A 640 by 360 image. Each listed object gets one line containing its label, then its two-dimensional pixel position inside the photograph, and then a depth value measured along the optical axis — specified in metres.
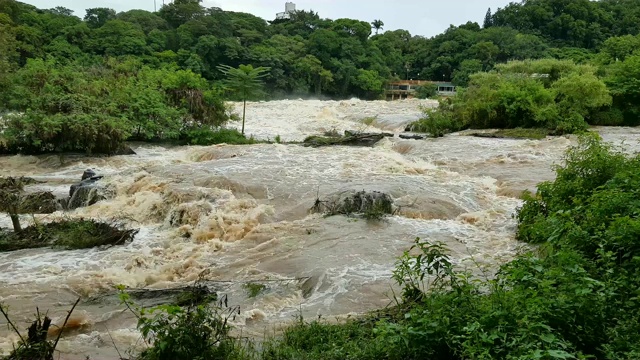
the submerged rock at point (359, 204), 9.83
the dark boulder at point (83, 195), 10.59
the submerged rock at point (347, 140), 17.45
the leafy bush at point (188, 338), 3.74
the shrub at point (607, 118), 20.89
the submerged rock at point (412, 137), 18.66
